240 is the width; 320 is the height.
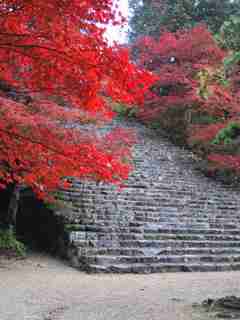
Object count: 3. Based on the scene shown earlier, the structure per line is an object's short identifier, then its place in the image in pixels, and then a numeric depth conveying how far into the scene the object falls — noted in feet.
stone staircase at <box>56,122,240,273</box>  29.27
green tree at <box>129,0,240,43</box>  78.84
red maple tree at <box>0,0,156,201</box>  18.97
